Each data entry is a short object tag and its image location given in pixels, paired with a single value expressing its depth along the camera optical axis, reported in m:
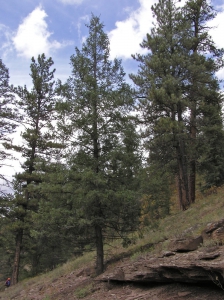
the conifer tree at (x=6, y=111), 16.88
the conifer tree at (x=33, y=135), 18.11
